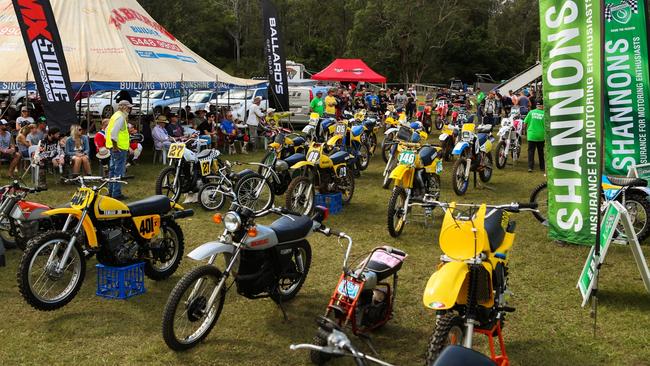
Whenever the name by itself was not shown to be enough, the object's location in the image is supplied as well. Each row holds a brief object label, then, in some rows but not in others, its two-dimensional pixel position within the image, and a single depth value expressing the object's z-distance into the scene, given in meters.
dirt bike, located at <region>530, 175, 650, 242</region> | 7.01
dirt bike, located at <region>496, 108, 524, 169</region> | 13.62
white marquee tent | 12.35
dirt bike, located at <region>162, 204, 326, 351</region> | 4.30
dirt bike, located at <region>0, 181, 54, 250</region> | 6.01
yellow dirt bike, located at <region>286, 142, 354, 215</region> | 8.44
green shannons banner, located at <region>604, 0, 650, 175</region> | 7.95
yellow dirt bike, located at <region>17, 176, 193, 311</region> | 4.92
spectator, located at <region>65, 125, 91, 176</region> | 11.01
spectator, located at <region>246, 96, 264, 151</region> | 15.82
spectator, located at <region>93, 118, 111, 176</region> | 10.68
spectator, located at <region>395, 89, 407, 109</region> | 23.99
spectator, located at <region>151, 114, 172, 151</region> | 13.12
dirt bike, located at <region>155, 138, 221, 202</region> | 9.05
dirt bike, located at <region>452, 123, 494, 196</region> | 10.34
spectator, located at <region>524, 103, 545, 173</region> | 12.07
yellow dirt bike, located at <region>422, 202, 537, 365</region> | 3.72
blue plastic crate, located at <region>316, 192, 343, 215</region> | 8.90
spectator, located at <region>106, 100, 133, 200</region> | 9.57
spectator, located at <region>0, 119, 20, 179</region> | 11.04
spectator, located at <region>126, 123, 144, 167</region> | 12.95
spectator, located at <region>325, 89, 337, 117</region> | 18.69
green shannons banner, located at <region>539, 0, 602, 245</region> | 6.20
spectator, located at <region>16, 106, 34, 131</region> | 12.31
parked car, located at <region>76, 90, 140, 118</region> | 19.72
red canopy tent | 27.08
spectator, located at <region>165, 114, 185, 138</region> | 13.72
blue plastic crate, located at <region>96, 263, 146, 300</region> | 5.39
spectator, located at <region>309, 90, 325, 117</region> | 18.69
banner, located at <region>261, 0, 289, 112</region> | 17.00
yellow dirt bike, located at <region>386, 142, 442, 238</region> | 7.65
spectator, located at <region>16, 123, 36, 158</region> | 11.29
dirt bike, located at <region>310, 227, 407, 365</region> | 4.24
